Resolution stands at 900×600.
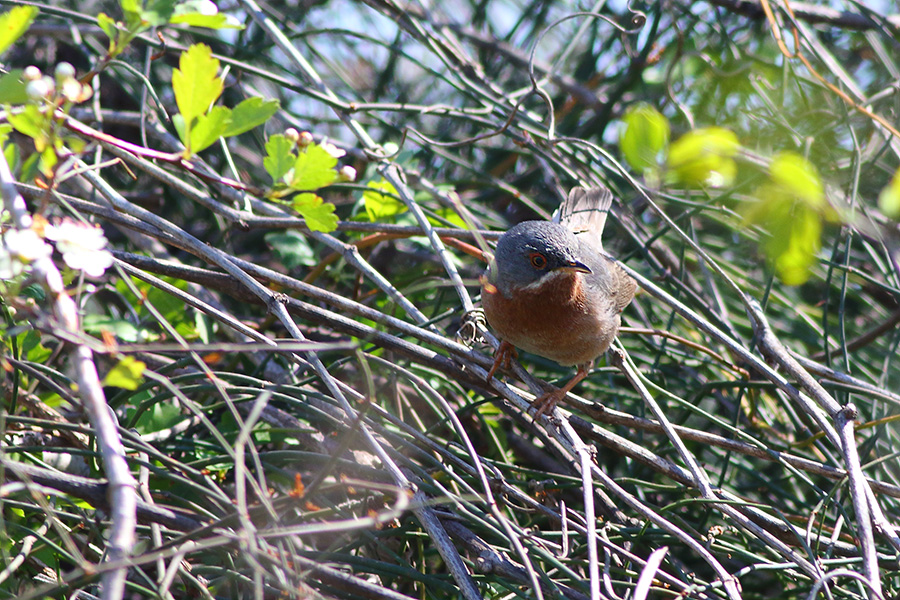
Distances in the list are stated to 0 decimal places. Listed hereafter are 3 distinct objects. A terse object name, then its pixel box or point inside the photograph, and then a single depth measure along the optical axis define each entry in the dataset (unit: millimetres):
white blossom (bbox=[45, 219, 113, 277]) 3939
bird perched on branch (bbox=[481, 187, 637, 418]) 4258
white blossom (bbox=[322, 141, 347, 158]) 4200
